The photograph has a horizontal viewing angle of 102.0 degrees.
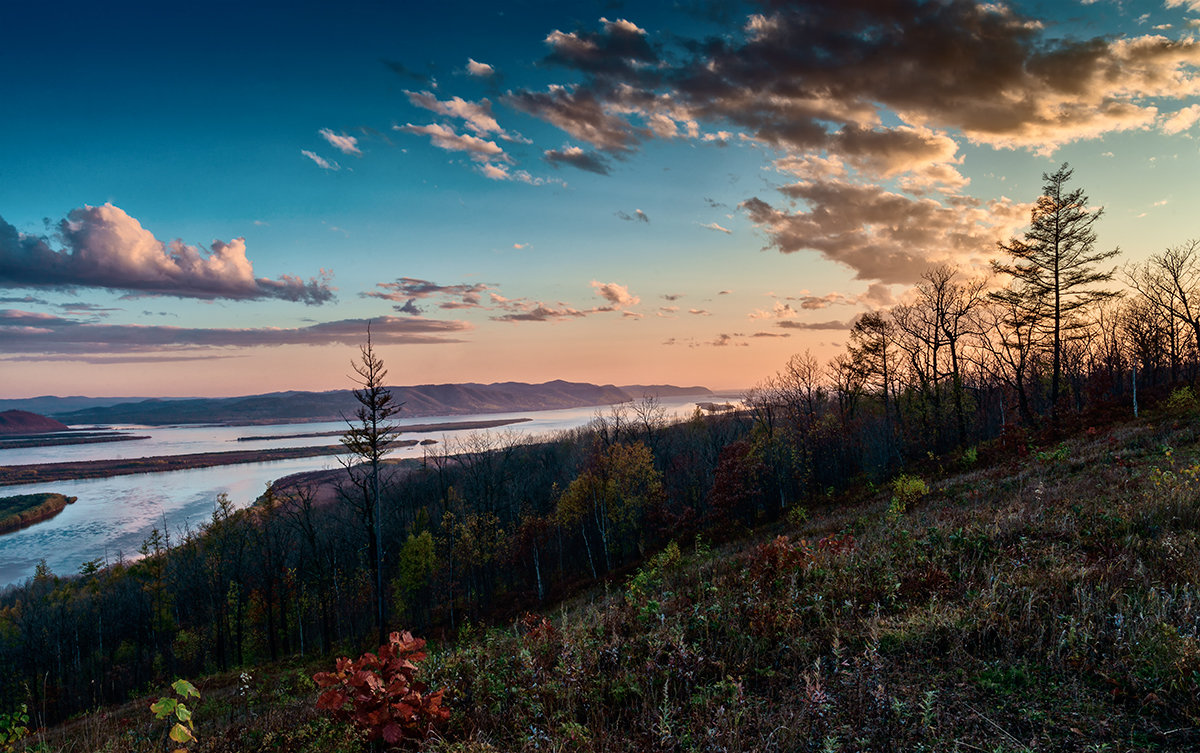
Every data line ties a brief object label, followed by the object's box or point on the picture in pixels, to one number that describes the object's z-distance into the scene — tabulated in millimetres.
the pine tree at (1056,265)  28766
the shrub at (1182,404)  19153
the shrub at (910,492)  17469
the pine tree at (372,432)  25297
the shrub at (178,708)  3340
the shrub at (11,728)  6406
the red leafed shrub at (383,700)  4469
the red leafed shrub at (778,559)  7659
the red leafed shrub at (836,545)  8116
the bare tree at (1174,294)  37531
